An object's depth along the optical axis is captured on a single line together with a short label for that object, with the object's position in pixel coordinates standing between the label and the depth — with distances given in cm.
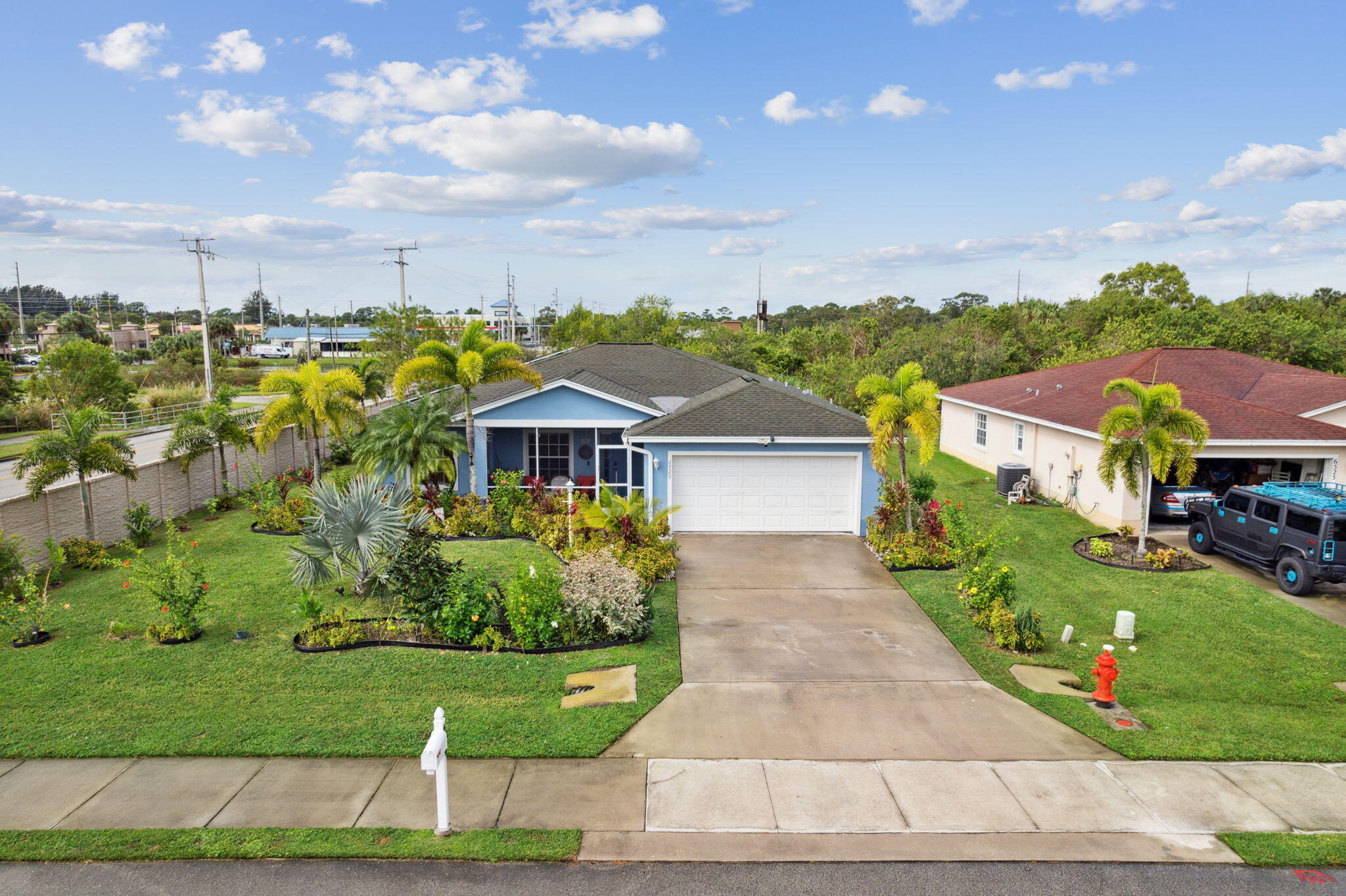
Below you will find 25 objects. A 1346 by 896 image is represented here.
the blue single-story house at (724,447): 1823
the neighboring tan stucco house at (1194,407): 1831
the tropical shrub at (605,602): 1186
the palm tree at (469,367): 1808
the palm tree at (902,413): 1669
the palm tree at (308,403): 1962
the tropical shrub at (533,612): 1154
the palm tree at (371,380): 2516
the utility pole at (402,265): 5259
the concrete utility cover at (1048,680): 1057
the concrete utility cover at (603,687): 1001
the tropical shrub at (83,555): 1530
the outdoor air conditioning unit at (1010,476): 2317
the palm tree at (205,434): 1933
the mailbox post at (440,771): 714
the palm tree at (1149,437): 1630
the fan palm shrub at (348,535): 1301
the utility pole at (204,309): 4675
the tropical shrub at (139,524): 1705
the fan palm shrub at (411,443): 1750
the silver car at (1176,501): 1994
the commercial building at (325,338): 11838
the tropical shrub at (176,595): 1166
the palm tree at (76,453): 1485
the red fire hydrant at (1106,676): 993
